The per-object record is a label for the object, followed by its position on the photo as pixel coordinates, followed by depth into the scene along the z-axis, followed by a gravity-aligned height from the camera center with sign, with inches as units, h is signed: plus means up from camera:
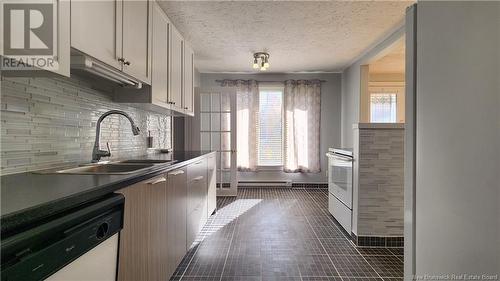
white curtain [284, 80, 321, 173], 208.7 +14.3
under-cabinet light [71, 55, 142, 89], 52.6 +16.2
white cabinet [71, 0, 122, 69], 49.3 +23.0
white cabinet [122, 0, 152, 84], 68.1 +28.2
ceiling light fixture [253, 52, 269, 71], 160.9 +50.9
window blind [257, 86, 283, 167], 213.5 +18.6
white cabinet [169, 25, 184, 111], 103.5 +29.7
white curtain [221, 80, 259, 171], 208.7 +19.7
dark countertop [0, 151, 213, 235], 26.6 -7.0
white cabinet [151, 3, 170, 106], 86.7 +28.2
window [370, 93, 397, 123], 217.5 +27.0
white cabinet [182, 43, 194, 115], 123.6 +29.2
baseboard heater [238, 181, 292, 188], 211.3 -35.1
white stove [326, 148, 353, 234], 105.4 -19.9
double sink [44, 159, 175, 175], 61.0 -7.0
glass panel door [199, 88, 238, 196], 183.0 +9.7
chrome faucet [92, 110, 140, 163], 68.7 -2.7
